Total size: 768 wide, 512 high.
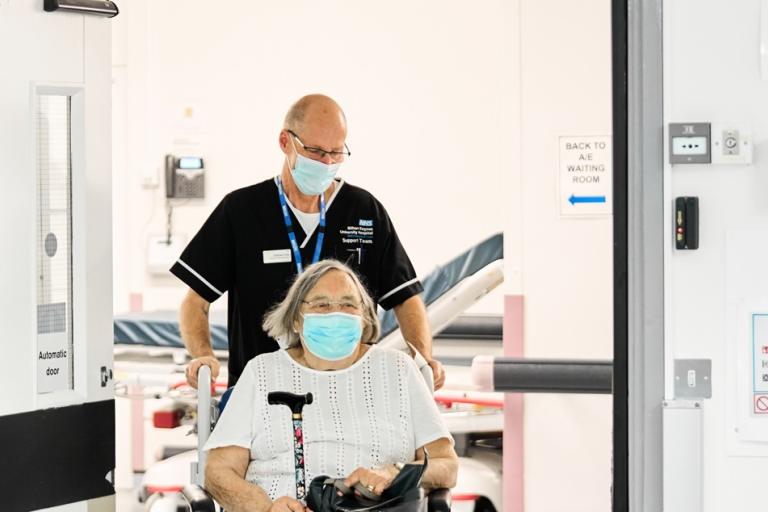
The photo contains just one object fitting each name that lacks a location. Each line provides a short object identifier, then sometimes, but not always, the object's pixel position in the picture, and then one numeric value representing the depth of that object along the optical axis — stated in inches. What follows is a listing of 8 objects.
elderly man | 268.1
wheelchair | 224.2
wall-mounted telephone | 486.0
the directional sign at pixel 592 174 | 366.0
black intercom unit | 199.2
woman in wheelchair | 232.8
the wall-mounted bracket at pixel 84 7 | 218.2
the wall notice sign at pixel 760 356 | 198.8
